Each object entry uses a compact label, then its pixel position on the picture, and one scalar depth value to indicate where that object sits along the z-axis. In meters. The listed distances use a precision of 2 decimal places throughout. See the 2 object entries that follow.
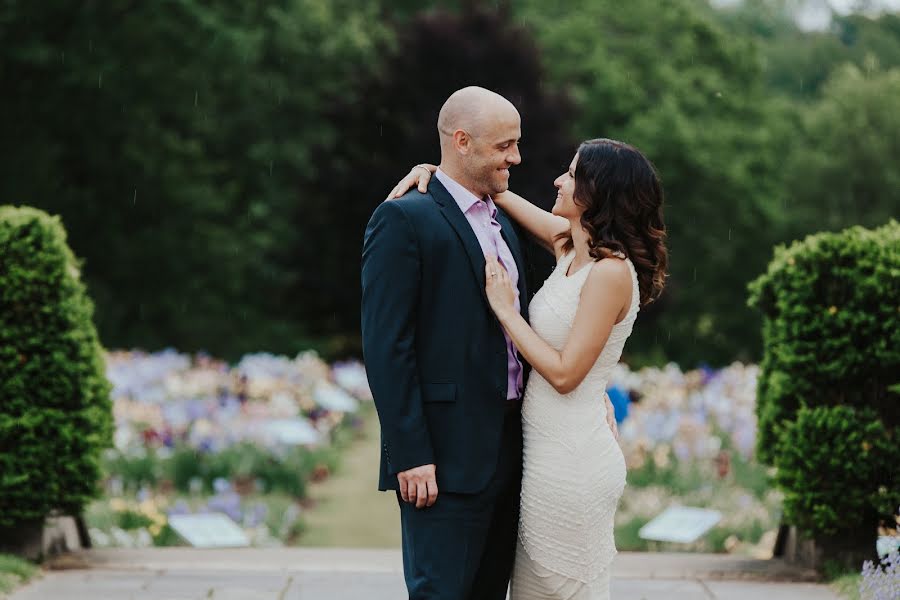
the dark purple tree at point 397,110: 36.86
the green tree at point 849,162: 54.34
